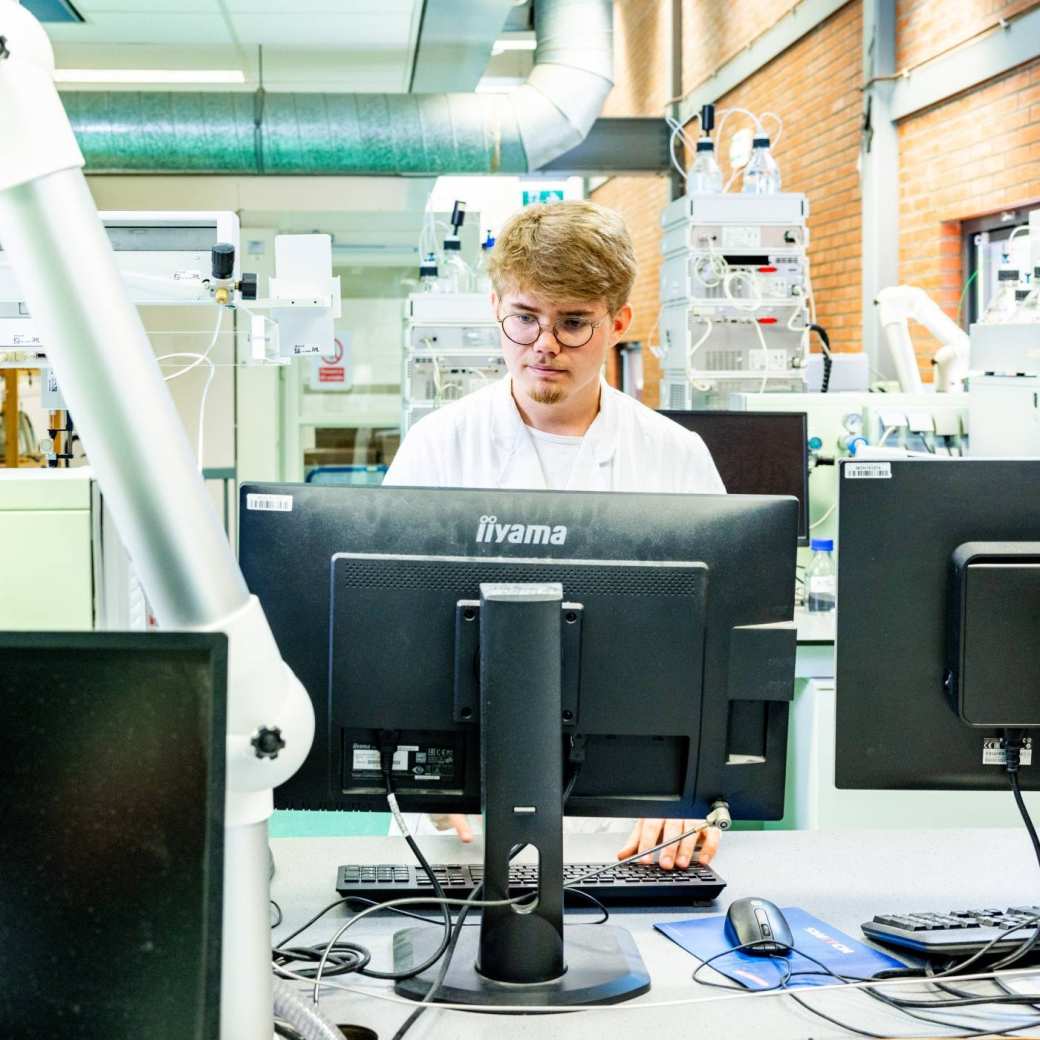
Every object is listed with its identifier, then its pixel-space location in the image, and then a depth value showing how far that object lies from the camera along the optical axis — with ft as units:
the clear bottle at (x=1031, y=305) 9.50
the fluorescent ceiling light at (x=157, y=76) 22.67
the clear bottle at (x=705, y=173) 15.49
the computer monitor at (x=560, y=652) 3.81
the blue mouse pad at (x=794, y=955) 3.94
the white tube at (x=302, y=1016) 3.11
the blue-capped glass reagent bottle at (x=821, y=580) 9.82
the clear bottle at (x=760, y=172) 15.37
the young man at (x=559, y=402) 5.77
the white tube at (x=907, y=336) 13.01
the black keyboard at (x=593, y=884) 4.52
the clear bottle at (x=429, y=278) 16.15
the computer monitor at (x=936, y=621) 3.98
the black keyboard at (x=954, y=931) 4.04
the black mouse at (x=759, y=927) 4.09
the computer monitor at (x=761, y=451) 9.81
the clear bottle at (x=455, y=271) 16.26
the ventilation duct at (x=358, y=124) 19.71
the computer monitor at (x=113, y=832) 2.39
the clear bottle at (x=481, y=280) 16.35
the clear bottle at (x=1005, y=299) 9.87
